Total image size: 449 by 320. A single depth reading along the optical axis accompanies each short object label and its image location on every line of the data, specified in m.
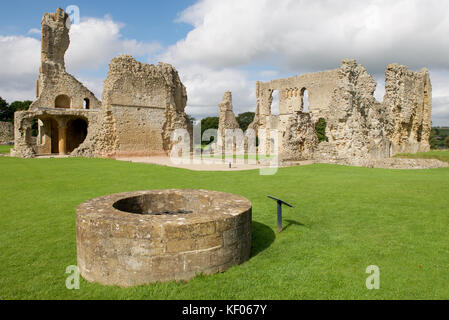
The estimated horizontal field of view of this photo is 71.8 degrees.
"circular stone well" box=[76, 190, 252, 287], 3.25
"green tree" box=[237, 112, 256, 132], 69.75
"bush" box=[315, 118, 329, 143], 40.66
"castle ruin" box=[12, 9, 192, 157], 20.70
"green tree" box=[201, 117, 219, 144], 64.66
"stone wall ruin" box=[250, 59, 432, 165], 15.80
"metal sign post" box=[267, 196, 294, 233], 4.94
